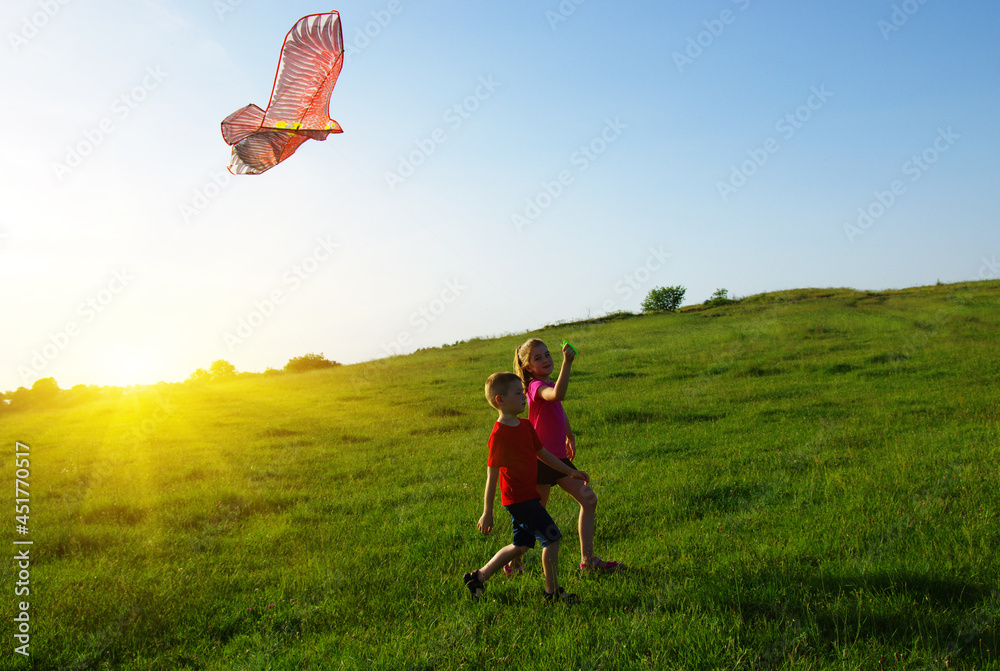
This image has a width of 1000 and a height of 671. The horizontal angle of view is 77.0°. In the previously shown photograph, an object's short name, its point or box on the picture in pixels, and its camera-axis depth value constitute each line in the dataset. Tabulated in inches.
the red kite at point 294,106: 259.9
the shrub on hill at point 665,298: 2716.5
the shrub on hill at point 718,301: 1797.5
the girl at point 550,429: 216.8
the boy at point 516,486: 193.9
